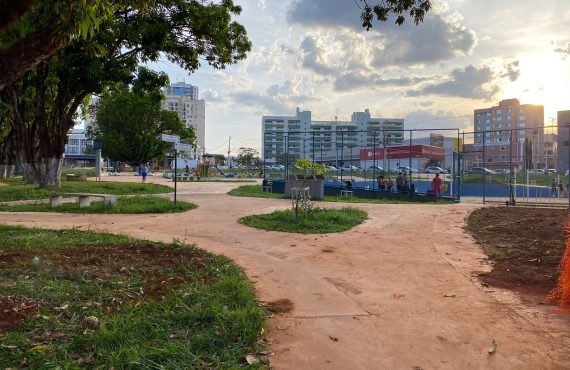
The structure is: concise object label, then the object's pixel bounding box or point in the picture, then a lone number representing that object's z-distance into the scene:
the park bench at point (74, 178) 32.07
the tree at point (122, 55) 16.97
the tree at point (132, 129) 58.44
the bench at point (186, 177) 40.59
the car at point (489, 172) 29.73
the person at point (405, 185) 23.45
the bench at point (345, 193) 23.37
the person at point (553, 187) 23.27
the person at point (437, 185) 21.95
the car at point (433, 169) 38.59
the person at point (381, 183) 24.38
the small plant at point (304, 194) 11.48
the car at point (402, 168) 27.10
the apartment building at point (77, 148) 128.90
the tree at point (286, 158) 23.58
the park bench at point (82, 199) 13.81
